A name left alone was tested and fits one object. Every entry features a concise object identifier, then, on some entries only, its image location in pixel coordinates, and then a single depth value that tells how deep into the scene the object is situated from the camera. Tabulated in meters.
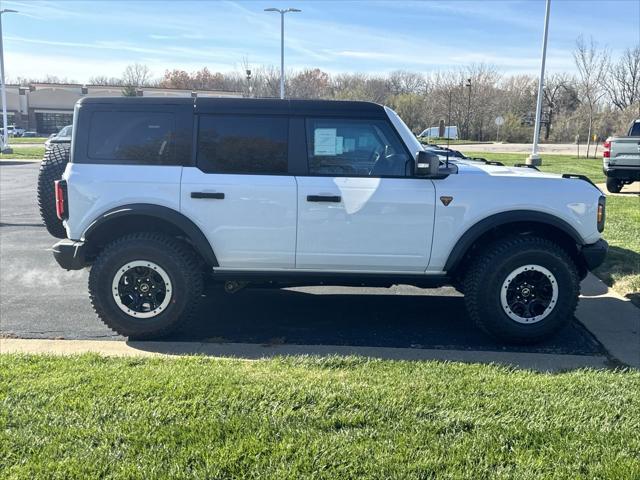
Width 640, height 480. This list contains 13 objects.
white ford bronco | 4.61
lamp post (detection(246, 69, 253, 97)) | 42.47
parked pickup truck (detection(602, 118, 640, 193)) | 14.63
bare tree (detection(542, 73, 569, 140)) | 69.94
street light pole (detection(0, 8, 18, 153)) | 32.66
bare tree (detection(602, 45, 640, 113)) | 57.54
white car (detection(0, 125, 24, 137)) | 66.96
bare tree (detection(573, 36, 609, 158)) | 35.71
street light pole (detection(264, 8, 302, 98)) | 31.90
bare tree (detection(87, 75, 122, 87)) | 86.21
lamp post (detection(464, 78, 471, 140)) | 52.03
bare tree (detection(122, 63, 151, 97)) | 76.56
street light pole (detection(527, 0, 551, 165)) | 24.67
